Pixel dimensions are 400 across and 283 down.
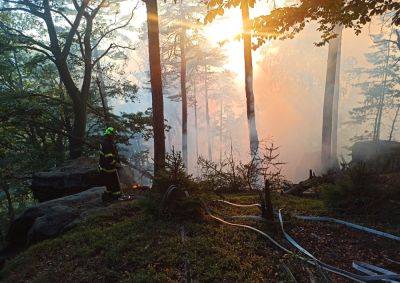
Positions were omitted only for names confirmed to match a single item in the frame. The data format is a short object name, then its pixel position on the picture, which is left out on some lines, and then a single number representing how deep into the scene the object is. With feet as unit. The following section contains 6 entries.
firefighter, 29.80
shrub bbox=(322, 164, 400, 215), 23.04
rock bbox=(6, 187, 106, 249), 25.82
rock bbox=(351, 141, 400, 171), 51.36
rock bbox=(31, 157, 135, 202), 39.37
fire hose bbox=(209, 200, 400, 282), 14.58
